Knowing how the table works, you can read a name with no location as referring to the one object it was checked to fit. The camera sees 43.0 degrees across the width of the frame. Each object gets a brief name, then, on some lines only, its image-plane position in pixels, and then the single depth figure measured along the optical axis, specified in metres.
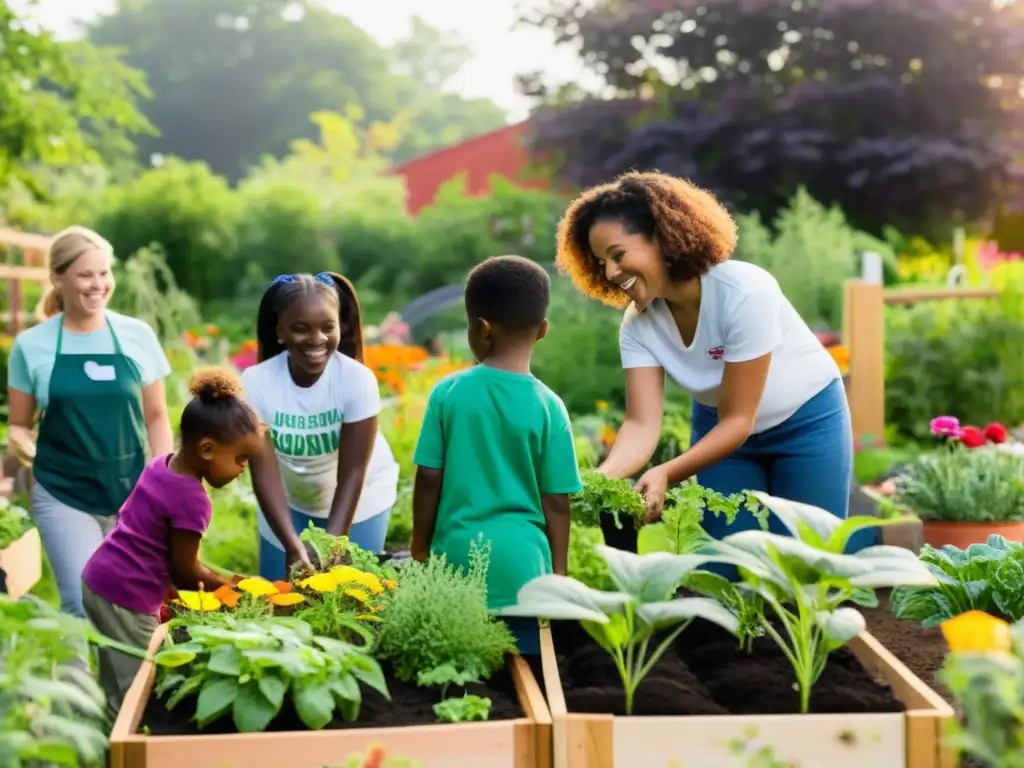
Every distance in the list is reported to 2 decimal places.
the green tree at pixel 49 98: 10.93
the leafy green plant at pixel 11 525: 4.51
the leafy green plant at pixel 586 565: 4.80
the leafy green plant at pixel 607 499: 3.10
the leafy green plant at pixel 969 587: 3.36
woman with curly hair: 3.39
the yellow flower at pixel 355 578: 2.88
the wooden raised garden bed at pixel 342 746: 2.38
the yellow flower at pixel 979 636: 1.89
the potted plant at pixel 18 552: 4.52
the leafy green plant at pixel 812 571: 2.42
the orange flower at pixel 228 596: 2.92
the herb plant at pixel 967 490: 5.72
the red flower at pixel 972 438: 6.17
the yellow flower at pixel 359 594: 2.93
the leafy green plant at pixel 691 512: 3.12
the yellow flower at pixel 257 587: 2.88
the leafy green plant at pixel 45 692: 2.00
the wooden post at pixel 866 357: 8.43
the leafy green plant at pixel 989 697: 1.82
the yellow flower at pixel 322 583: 2.83
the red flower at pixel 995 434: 6.22
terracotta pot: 5.61
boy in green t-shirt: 2.97
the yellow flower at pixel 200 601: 2.87
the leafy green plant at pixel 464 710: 2.50
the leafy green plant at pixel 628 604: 2.42
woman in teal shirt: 4.25
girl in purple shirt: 3.21
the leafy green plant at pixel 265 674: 2.46
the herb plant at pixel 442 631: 2.72
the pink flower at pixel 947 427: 6.35
